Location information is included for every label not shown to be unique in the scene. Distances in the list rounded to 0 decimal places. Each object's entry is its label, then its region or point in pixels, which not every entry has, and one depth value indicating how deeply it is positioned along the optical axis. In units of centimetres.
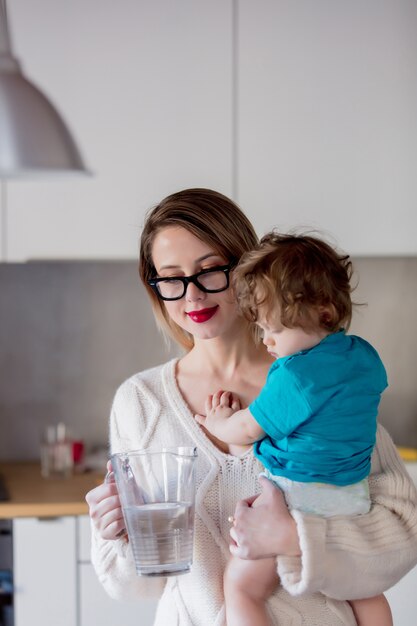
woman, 129
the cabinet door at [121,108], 281
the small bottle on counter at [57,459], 298
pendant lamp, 198
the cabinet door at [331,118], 287
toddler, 127
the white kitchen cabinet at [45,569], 257
